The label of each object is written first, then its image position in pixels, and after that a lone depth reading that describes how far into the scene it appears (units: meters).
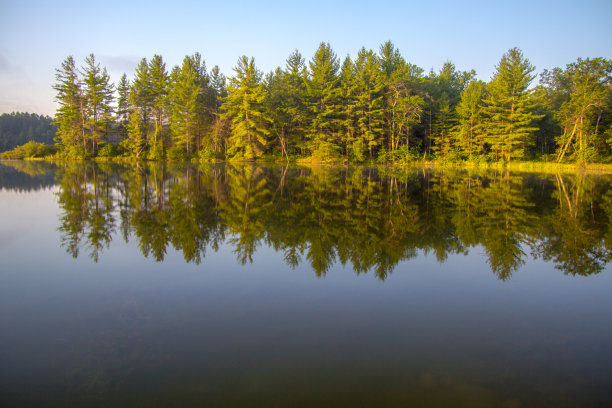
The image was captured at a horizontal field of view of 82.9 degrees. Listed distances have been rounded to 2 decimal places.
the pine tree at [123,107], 48.78
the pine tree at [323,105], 41.56
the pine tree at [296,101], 43.62
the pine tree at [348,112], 41.09
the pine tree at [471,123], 40.59
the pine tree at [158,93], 44.94
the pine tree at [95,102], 43.66
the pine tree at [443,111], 43.88
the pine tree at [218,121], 43.67
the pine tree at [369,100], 39.84
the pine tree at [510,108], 37.12
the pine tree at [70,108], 43.56
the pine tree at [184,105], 43.66
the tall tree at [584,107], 33.19
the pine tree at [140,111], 44.53
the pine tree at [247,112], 41.09
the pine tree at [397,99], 39.59
